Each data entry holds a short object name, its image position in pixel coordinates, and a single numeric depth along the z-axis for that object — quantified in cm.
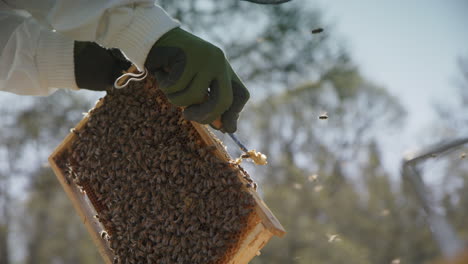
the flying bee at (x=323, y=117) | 410
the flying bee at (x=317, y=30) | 441
